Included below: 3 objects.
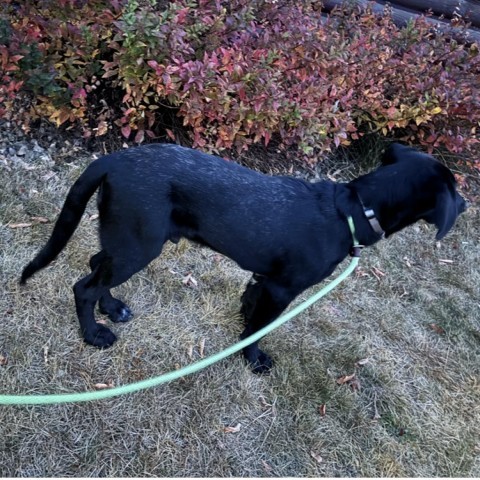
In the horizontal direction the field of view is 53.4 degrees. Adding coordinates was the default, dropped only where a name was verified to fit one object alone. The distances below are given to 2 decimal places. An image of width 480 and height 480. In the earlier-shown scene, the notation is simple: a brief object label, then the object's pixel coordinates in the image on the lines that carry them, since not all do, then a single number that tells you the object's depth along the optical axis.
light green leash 1.50
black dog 2.31
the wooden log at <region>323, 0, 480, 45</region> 5.33
